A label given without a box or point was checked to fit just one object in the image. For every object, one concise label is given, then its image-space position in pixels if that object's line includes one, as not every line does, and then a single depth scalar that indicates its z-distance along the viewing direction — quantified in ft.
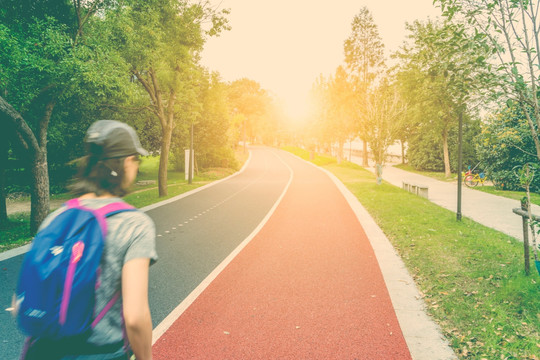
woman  4.94
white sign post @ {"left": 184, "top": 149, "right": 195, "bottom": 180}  80.77
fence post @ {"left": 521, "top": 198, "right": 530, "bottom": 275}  18.86
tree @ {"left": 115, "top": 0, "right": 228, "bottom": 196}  44.69
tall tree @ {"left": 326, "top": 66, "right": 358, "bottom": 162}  140.36
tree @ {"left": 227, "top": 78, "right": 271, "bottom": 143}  272.60
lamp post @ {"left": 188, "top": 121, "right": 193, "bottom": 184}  81.46
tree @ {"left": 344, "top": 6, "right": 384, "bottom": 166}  127.54
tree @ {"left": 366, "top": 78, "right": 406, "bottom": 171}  72.13
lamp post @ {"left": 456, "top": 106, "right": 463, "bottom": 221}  33.89
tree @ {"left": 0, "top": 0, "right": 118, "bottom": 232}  30.09
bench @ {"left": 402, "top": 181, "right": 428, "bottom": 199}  55.83
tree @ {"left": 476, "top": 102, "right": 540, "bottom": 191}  58.93
